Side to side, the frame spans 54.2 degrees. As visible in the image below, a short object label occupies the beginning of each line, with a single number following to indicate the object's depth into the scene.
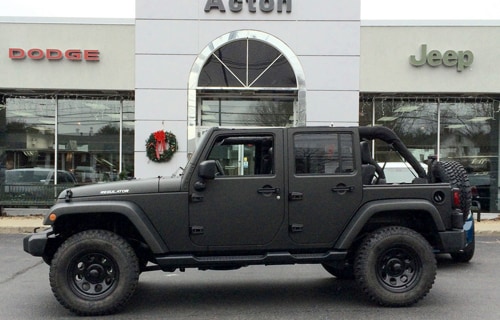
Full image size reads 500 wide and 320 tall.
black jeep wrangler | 5.32
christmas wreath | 14.08
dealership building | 14.36
